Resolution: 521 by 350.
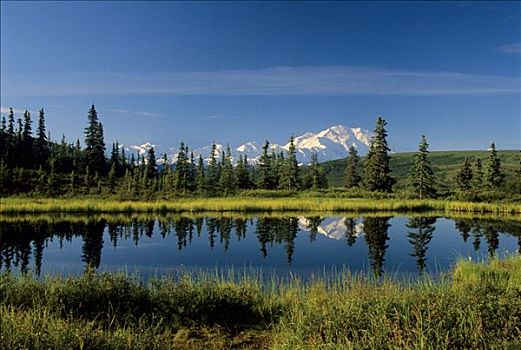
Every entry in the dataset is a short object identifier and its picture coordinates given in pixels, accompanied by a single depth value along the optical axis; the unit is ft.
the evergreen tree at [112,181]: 229.78
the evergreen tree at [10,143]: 245.45
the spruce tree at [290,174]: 266.88
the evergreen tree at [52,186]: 203.50
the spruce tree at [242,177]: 279.26
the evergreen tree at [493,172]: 227.81
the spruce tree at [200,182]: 241.39
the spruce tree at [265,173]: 271.90
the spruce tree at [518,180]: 204.42
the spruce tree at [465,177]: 256.05
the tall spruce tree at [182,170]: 250.37
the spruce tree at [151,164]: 297.94
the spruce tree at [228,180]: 248.11
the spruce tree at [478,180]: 235.81
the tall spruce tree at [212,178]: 246.58
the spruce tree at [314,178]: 280.96
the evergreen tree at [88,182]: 229.45
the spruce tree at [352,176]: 284.20
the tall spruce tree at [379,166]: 239.46
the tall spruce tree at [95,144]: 278.97
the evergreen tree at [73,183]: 218.59
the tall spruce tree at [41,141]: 277.23
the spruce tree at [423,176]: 223.59
